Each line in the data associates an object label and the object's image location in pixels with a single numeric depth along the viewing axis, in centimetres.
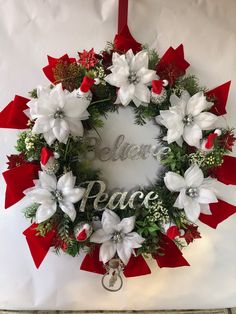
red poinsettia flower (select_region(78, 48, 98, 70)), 105
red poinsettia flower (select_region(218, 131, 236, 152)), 108
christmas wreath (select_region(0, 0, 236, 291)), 102
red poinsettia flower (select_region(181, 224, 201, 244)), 108
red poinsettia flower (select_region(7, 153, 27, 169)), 106
